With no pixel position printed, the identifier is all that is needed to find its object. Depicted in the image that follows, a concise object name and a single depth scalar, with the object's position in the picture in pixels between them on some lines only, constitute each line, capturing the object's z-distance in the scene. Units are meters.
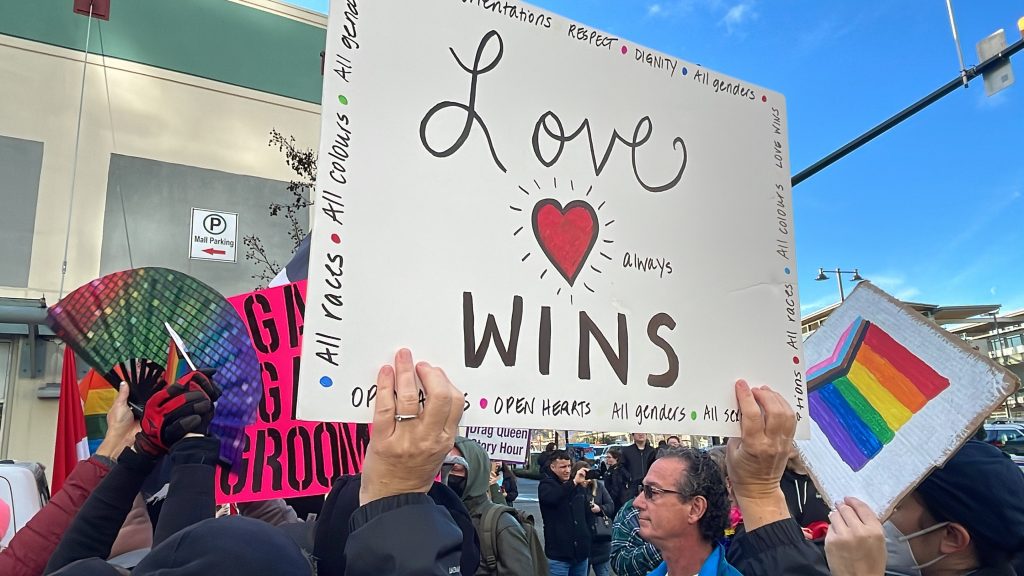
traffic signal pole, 7.66
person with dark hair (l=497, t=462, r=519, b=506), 11.34
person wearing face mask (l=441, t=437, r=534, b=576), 3.38
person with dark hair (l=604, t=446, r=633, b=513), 8.69
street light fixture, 31.95
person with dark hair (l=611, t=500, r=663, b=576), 3.48
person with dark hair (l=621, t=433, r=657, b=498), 8.59
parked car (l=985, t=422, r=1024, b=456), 16.94
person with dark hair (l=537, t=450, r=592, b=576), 6.30
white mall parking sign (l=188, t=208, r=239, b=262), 11.47
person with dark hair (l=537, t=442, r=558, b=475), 6.78
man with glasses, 2.62
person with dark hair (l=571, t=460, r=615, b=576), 6.77
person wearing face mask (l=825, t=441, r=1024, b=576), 1.81
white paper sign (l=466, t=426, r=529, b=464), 5.73
